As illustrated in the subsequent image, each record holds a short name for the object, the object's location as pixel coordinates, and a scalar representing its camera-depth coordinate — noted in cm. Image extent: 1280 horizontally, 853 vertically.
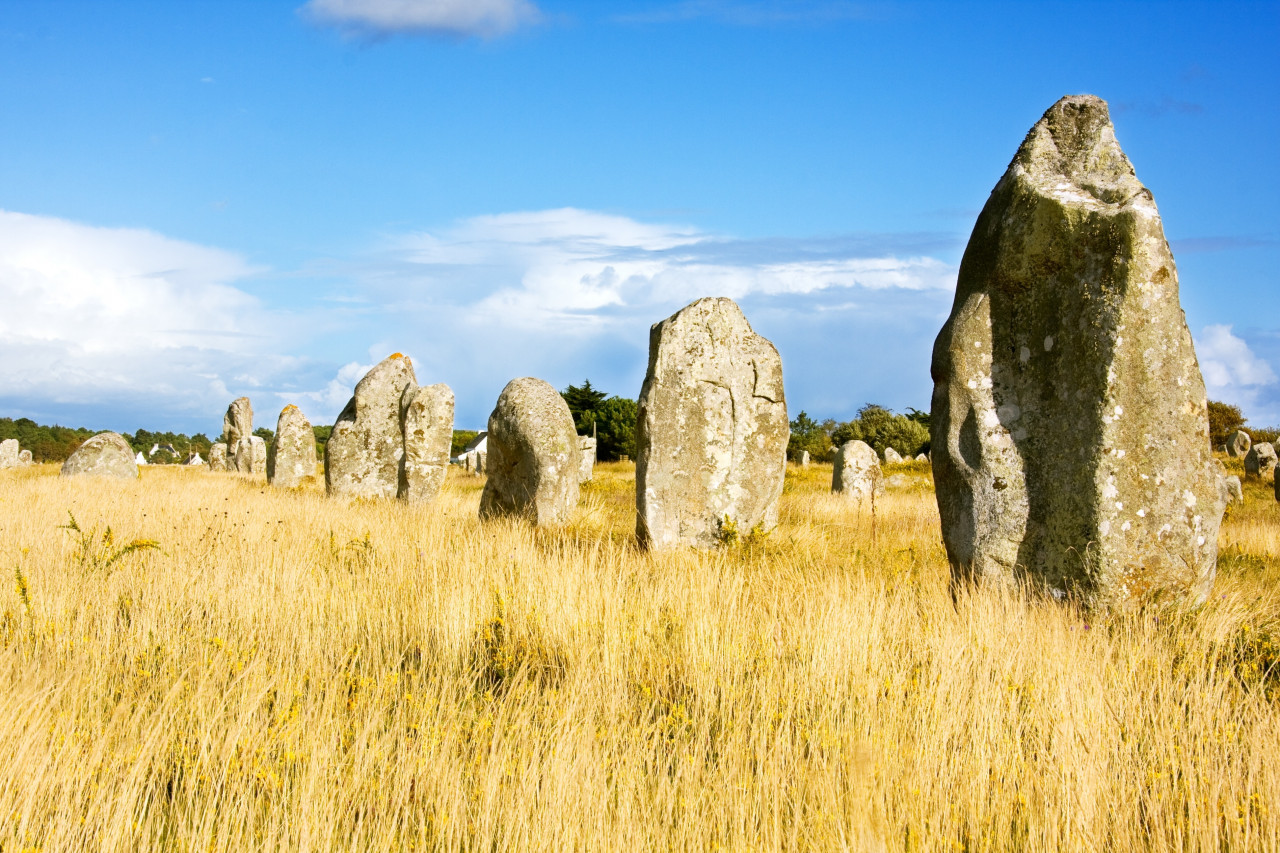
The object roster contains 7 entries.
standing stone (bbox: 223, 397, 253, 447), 2931
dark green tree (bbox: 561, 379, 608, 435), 4619
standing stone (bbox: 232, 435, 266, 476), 2903
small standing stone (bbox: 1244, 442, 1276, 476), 2339
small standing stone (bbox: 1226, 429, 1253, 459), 3050
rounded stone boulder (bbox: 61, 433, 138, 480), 2094
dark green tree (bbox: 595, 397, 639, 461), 4356
